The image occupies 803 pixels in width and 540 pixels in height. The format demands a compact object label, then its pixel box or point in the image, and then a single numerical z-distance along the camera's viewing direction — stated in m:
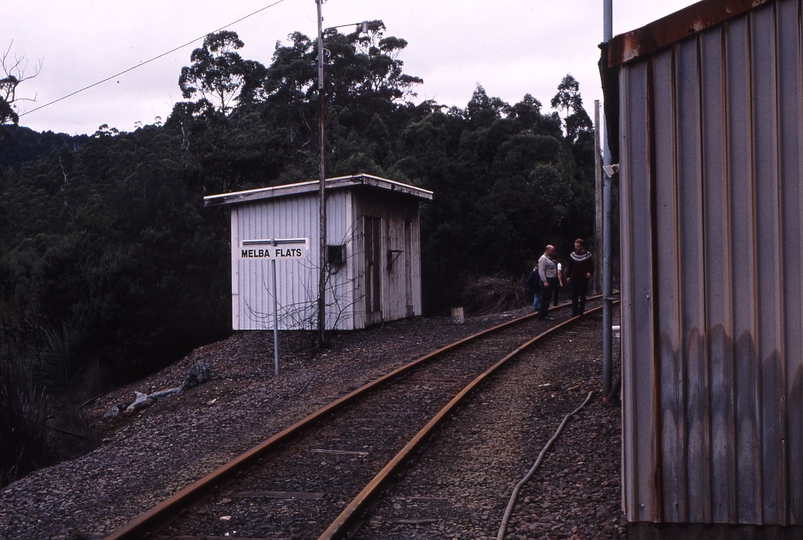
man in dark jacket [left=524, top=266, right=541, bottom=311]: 18.92
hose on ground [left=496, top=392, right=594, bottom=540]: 4.98
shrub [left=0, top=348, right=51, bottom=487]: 9.26
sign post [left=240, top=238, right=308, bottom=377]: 11.87
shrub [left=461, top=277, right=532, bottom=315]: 27.66
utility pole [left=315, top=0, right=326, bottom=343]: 14.80
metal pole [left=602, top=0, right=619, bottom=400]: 7.86
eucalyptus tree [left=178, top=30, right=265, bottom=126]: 46.97
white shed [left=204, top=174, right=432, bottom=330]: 16.22
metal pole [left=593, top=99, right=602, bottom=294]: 18.93
